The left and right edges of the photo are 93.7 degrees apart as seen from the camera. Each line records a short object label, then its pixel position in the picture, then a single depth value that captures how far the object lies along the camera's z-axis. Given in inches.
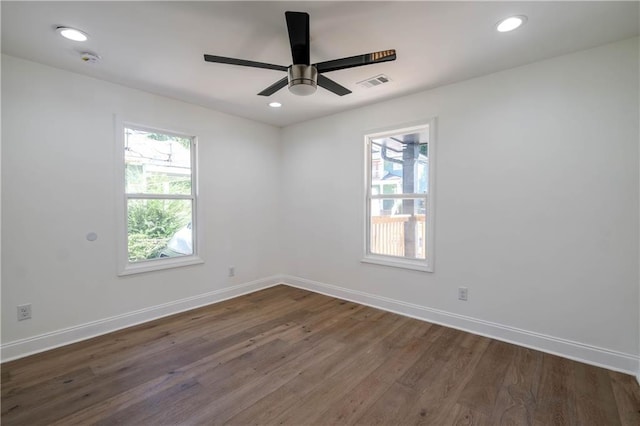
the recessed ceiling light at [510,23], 80.2
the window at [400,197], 134.8
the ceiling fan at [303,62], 74.1
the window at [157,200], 129.5
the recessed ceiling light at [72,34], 84.6
